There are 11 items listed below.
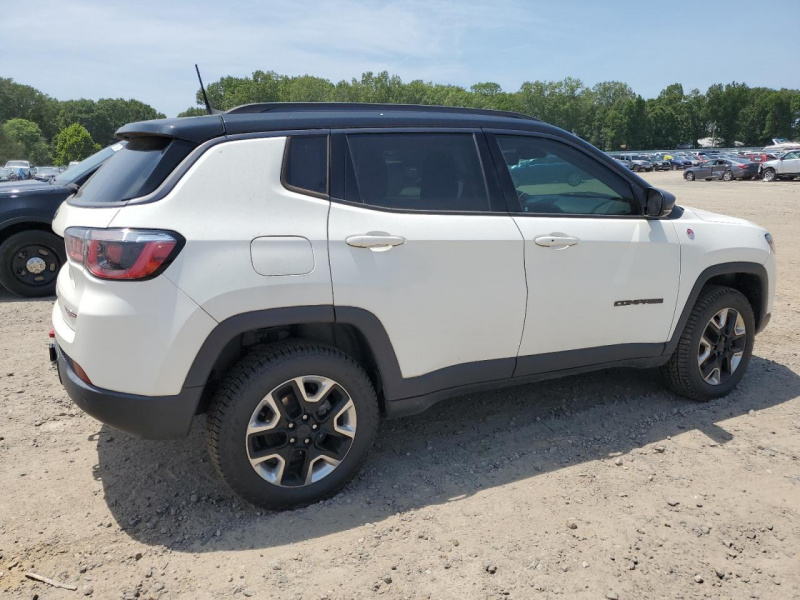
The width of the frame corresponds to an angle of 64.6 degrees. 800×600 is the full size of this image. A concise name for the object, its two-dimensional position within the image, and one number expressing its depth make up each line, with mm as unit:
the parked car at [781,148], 55088
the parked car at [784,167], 33062
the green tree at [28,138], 100750
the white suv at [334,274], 2709
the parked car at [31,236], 7098
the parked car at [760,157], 38462
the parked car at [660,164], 62031
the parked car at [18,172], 34841
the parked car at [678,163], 62525
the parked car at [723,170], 36531
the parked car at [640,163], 61531
